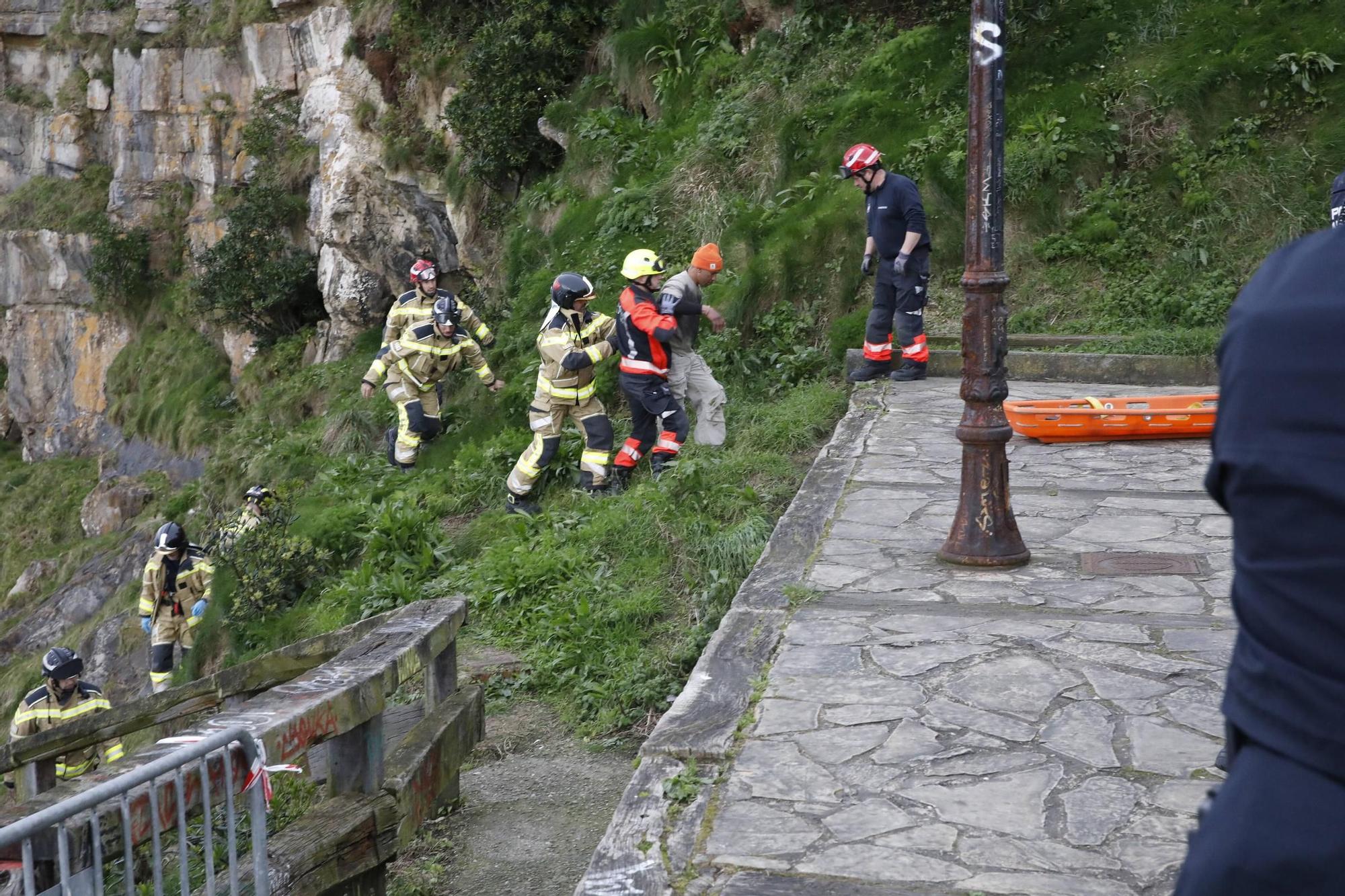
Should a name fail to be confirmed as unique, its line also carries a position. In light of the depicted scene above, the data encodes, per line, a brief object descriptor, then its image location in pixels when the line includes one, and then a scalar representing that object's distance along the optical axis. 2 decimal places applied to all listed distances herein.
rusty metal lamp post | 6.25
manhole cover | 6.49
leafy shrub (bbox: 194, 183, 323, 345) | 24.44
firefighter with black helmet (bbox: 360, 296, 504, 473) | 13.89
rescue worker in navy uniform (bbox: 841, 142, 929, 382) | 11.31
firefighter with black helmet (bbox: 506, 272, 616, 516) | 10.98
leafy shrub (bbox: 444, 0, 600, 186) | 19.00
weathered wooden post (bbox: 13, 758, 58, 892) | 4.92
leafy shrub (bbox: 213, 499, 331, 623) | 10.91
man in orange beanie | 10.55
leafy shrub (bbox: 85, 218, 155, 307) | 30.23
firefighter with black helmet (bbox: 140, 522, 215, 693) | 13.48
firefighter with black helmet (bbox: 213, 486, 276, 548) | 12.52
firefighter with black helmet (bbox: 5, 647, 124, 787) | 11.10
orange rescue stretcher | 9.56
